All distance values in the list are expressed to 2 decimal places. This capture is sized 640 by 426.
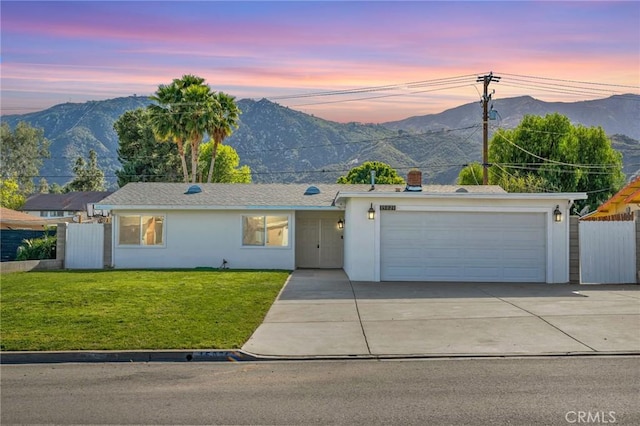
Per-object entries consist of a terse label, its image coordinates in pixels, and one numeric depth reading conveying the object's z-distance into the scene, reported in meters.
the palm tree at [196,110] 40.09
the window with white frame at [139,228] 24.48
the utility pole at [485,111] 33.59
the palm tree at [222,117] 41.06
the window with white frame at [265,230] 24.36
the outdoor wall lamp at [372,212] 19.48
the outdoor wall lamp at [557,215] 19.10
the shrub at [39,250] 24.78
